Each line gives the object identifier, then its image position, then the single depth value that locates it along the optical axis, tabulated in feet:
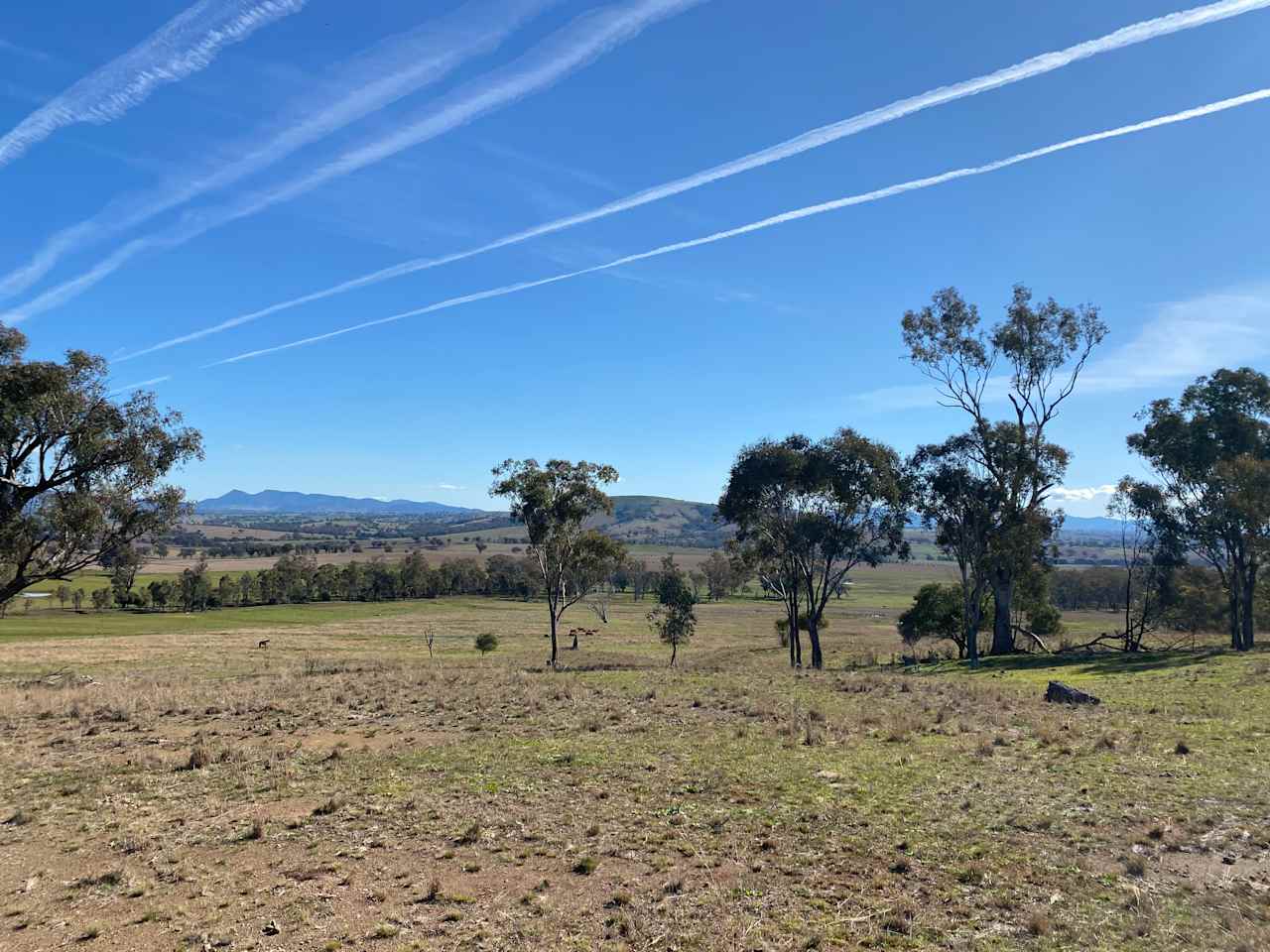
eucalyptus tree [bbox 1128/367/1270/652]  134.72
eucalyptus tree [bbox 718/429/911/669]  141.90
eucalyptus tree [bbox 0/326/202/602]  81.51
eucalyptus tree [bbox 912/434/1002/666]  150.00
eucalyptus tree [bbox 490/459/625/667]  153.99
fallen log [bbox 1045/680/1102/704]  76.23
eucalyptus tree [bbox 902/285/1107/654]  147.13
